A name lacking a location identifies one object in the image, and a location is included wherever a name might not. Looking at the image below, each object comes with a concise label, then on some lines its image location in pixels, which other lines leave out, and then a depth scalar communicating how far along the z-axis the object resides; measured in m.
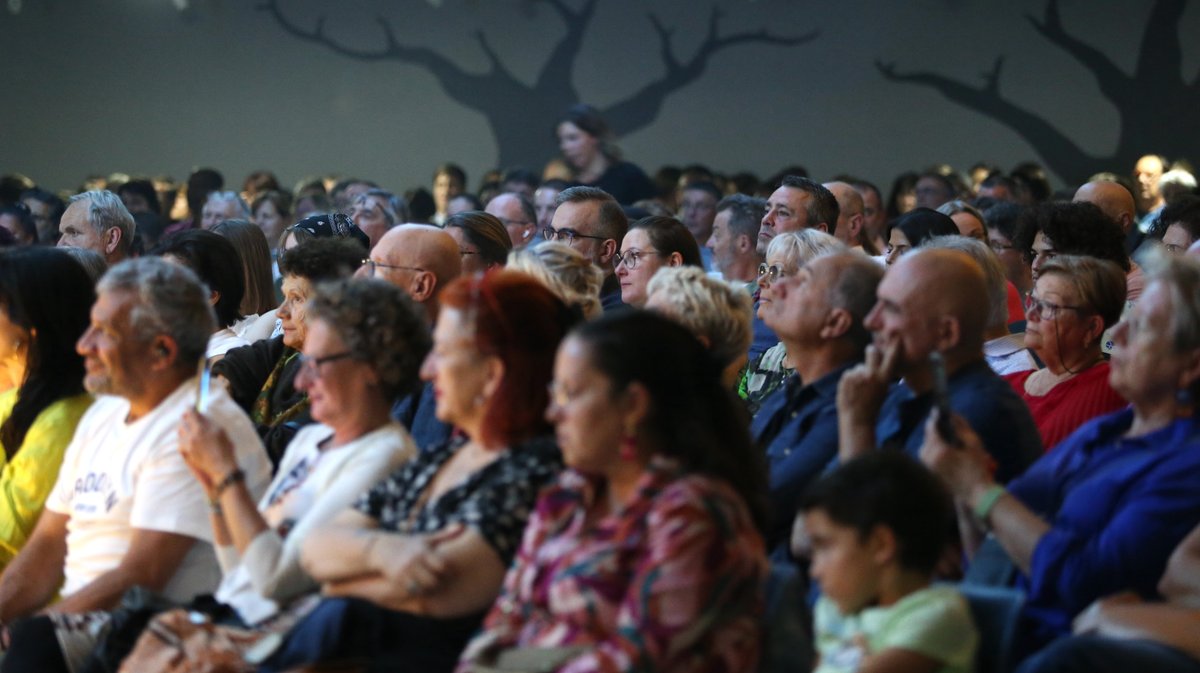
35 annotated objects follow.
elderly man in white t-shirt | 5.88
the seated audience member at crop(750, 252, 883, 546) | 6.36
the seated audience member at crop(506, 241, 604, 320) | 7.04
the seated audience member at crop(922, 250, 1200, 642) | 4.96
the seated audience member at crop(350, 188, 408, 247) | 13.97
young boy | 4.55
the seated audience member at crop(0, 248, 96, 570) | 6.87
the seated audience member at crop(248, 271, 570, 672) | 4.77
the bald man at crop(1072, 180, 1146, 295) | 11.70
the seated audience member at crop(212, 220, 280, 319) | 10.41
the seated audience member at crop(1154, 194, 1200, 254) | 9.42
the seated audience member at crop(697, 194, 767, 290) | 11.68
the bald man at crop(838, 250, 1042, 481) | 5.78
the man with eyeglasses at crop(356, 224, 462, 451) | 8.49
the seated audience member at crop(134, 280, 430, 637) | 5.36
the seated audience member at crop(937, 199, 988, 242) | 11.53
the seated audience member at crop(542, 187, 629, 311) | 10.23
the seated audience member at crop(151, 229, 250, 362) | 9.28
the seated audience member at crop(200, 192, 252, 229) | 15.72
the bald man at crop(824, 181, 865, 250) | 12.01
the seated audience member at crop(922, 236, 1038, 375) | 8.20
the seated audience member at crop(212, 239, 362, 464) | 8.30
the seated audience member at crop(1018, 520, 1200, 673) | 4.57
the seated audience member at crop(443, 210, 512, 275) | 9.77
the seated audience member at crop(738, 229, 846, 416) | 8.41
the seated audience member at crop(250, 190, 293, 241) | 16.72
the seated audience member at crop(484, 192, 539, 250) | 13.05
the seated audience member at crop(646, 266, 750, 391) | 6.64
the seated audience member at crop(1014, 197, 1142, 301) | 9.21
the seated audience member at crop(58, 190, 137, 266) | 12.00
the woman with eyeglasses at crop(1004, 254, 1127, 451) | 7.34
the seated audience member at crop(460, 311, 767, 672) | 4.05
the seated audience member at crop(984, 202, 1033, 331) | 10.31
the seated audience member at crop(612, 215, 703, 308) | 9.55
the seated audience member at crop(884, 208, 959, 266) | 10.40
